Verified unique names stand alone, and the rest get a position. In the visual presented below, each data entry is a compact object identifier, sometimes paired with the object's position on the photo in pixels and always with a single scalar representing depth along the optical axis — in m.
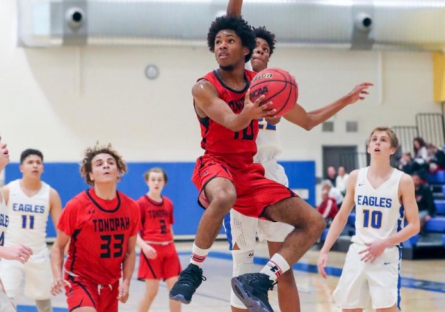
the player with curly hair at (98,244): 5.70
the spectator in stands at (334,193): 16.69
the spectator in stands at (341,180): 17.44
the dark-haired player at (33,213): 7.48
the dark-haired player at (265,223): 5.25
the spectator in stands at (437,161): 16.08
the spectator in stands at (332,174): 18.23
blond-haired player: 5.65
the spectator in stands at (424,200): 14.29
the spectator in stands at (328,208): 16.34
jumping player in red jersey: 4.48
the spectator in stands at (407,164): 15.27
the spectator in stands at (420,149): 16.61
